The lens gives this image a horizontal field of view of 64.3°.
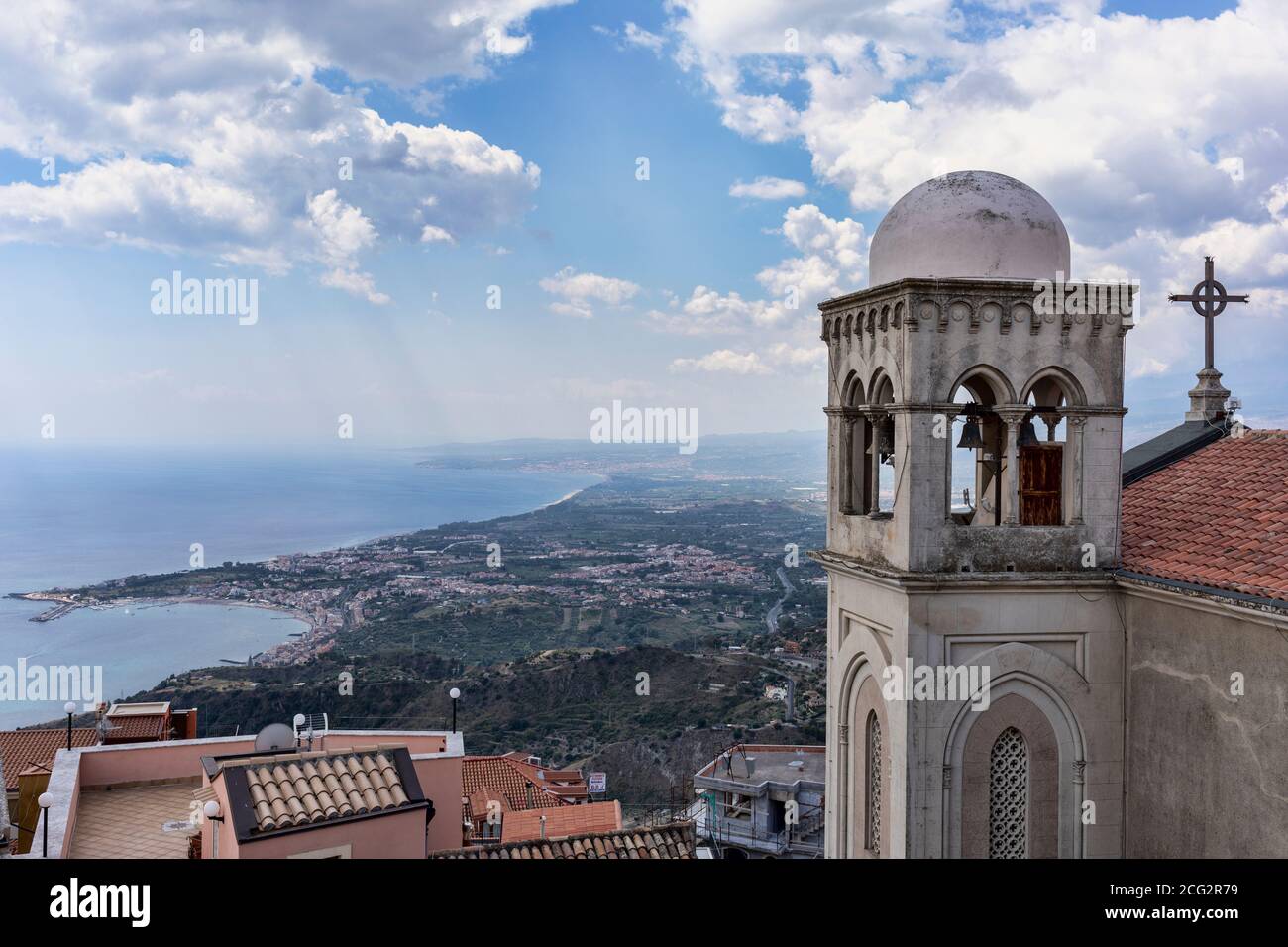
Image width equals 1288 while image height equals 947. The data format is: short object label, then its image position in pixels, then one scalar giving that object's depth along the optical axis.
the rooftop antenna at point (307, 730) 15.92
